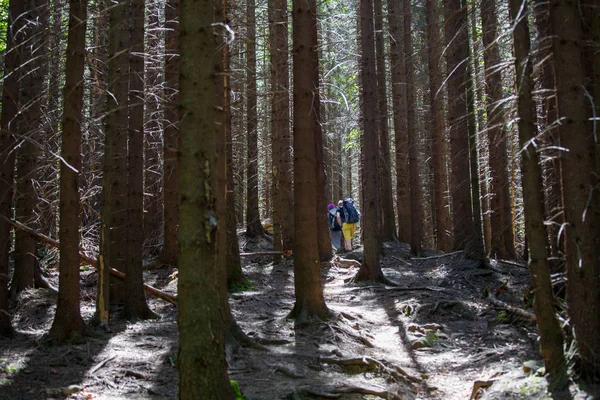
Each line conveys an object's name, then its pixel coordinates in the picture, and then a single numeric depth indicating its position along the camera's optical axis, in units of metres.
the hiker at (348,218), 18.80
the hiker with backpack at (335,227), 19.62
